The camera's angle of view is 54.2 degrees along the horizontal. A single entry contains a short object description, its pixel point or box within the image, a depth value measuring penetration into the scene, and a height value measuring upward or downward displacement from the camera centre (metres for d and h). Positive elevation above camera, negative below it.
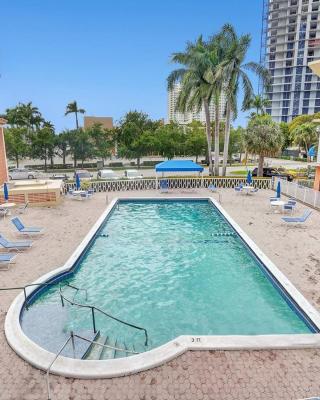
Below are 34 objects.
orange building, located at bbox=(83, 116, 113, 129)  95.70 +7.43
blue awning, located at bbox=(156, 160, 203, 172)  22.39 -1.66
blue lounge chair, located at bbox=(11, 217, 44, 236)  13.36 -3.60
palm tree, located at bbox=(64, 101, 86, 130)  51.16 +5.75
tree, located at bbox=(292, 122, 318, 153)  47.03 +1.19
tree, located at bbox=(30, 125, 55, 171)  46.34 +0.27
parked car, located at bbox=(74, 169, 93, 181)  30.75 -3.00
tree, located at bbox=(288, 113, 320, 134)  64.55 +4.74
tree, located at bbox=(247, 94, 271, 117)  52.64 +6.71
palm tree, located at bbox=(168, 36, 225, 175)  26.20 +5.76
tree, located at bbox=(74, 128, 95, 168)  47.38 -0.08
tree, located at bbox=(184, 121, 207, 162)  49.78 +0.22
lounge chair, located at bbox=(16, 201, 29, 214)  18.25 -3.77
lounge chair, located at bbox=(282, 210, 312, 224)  15.01 -3.64
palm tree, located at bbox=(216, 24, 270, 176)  25.98 +6.04
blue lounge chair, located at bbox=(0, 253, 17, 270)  10.12 -3.66
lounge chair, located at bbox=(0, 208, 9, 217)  16.87 -3.55
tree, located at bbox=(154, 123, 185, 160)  47.88 +0.27
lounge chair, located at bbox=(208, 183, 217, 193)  24.04 -3.45
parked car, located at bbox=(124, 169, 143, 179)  30.88 -2.98
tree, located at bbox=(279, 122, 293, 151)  68.16 +2.57
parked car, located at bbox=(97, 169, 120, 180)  31.42 -3.06
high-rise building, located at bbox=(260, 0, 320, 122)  115.38 +33.72
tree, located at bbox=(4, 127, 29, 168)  45.19 +0.30
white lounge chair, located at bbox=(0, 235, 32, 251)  11.53 -3.67
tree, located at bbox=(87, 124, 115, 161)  49.62 +0.53
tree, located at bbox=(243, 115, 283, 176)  26.92 +0.49
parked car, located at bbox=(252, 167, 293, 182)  32.25 -3.03
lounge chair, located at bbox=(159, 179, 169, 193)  24.06 -3.24
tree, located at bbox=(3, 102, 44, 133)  58.59 +5.38
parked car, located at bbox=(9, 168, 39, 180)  36.44 -3.32
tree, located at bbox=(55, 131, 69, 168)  47.38 +0.40
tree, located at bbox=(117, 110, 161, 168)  50.10 +1.83
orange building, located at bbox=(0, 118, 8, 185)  21.72 -1.06
